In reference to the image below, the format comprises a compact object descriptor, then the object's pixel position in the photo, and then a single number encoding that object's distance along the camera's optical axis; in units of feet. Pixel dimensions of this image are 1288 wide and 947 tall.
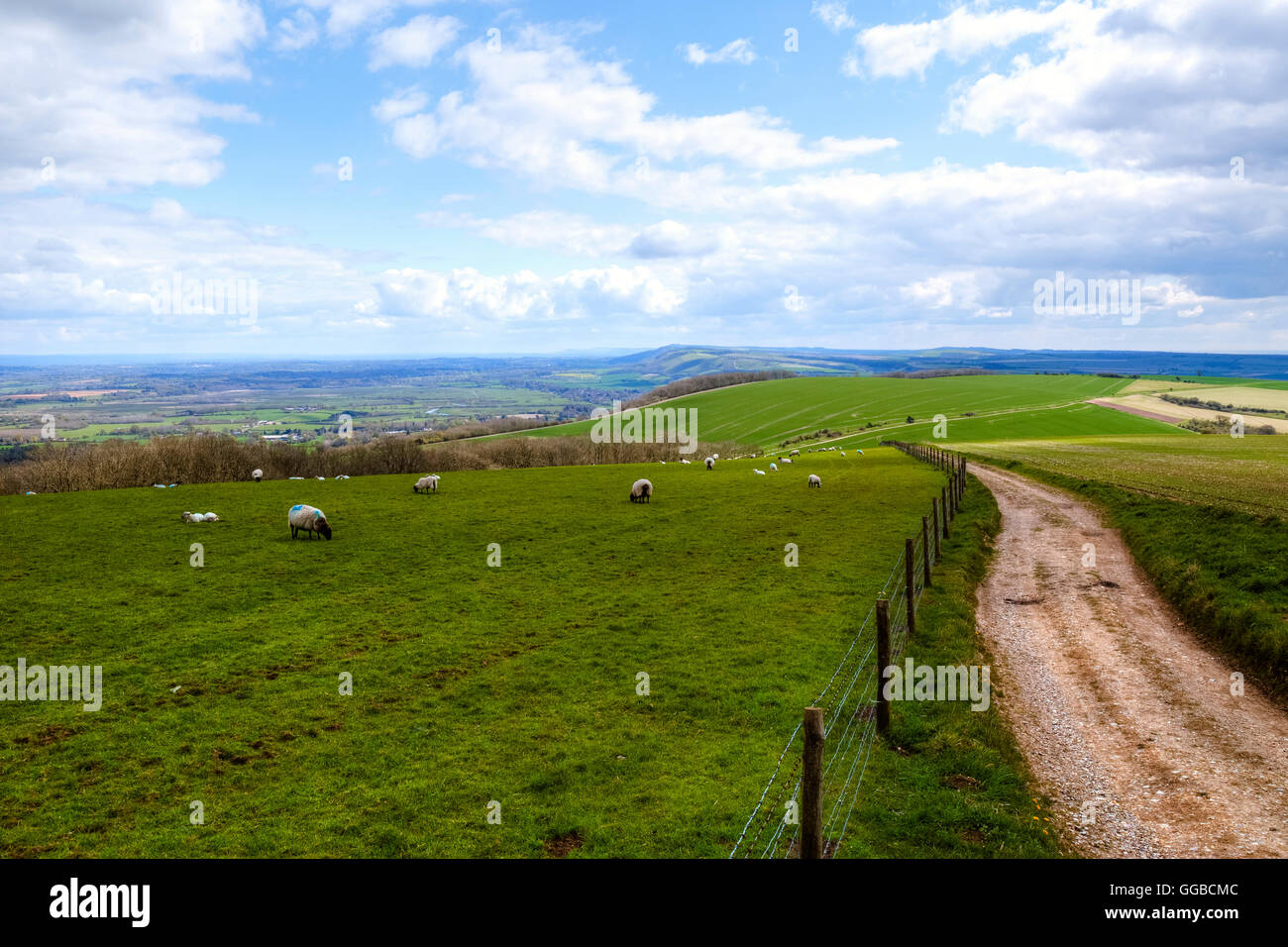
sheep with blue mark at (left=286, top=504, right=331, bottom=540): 104.17
